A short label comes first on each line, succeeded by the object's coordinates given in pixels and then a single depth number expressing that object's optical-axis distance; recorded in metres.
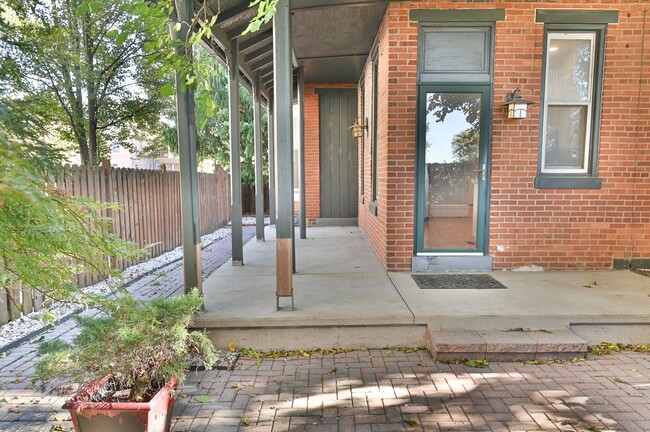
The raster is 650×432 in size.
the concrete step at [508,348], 3.10
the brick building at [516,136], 4.61
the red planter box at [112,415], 1.97
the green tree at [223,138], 14.09
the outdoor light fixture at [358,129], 7.63
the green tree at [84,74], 6.94
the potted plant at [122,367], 1.98
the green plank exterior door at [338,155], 9.49
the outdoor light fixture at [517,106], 4.45
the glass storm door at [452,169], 4.76
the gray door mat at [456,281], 4.23
